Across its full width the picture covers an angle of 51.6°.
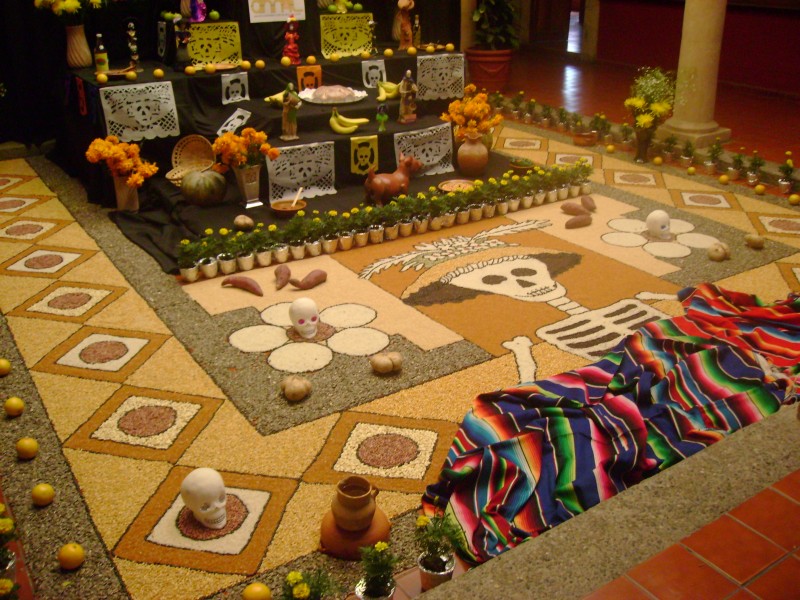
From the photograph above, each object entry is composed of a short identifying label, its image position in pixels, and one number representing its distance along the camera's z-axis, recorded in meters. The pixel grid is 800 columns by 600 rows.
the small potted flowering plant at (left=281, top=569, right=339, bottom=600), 1.99
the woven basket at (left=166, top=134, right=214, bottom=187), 5.61
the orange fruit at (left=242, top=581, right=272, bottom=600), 2.19
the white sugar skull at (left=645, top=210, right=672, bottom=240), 4.88
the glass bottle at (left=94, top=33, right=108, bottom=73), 5.61
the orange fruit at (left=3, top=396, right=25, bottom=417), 3.14
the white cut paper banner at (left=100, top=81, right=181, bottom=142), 5.34
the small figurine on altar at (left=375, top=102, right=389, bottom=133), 5.81
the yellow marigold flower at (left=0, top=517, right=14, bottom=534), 2.10
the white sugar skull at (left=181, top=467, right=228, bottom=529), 2.50
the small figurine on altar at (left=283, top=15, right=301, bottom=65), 6.08
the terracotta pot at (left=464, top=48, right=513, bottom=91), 8.65
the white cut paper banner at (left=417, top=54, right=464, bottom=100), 6.62
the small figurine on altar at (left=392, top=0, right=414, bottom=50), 6.68
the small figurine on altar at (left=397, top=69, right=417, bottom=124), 6.01
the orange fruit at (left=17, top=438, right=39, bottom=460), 2.88
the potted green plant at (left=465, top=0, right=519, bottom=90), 8.66
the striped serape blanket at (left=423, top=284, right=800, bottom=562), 2.54
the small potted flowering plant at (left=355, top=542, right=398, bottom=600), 2.11
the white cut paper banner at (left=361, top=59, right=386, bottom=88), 6.42
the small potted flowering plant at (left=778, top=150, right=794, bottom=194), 5.62
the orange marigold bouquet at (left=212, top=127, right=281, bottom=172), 5.03
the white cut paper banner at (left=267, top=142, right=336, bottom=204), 5.36
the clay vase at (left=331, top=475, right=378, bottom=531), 2.38
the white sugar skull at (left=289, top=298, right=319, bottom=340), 3.70
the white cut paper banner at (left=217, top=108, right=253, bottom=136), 5.60
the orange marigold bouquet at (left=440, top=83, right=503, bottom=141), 5.86
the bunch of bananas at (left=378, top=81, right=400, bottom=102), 6.20
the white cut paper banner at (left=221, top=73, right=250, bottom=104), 5.88
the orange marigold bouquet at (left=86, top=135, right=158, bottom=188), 5.10
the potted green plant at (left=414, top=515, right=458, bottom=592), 2.23
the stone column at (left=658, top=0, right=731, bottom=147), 6.26
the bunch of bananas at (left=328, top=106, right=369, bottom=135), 5.74
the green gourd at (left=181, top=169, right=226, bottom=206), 5.12
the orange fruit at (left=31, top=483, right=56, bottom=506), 2.64
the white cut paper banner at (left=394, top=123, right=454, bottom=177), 5.92
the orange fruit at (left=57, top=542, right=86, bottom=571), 2.37
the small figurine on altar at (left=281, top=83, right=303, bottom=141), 5.43
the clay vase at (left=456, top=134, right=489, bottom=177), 5.88
